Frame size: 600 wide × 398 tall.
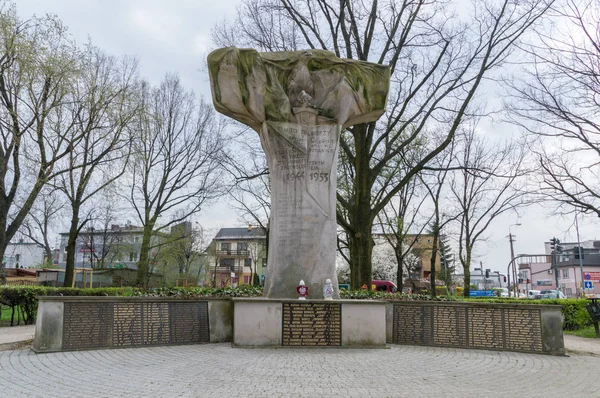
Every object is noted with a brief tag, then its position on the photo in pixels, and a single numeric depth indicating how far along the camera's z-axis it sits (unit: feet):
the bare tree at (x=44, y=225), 131.17
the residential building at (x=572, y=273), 220.23
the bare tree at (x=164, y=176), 99.50
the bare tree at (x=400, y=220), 107.96
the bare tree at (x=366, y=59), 60.23
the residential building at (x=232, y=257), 258.98
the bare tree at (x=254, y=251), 219.61
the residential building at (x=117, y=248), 182.91
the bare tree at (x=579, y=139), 51.65
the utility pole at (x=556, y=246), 116.28
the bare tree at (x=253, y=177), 68.92
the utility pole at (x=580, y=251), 109.50
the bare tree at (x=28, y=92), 58.49
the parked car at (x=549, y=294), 146.82
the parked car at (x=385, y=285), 155.88
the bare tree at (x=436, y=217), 103.25
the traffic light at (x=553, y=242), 117.89
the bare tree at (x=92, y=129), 71.15
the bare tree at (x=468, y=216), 107.76
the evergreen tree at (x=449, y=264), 175.35
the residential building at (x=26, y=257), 284.28
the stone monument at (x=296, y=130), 33.04
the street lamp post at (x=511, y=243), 181.06
